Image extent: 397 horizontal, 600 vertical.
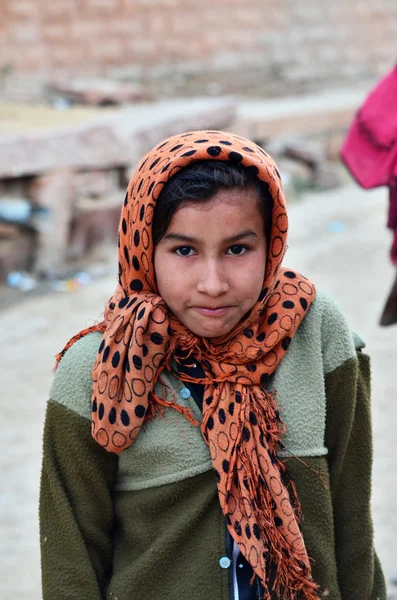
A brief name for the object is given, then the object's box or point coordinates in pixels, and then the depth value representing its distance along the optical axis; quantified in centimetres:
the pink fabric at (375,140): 342
